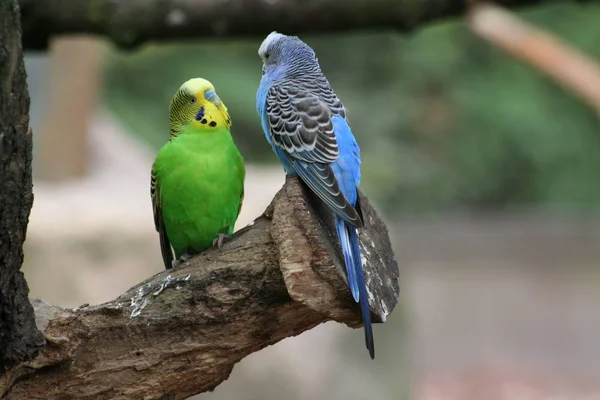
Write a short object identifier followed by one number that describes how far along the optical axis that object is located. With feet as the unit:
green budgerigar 19.81
